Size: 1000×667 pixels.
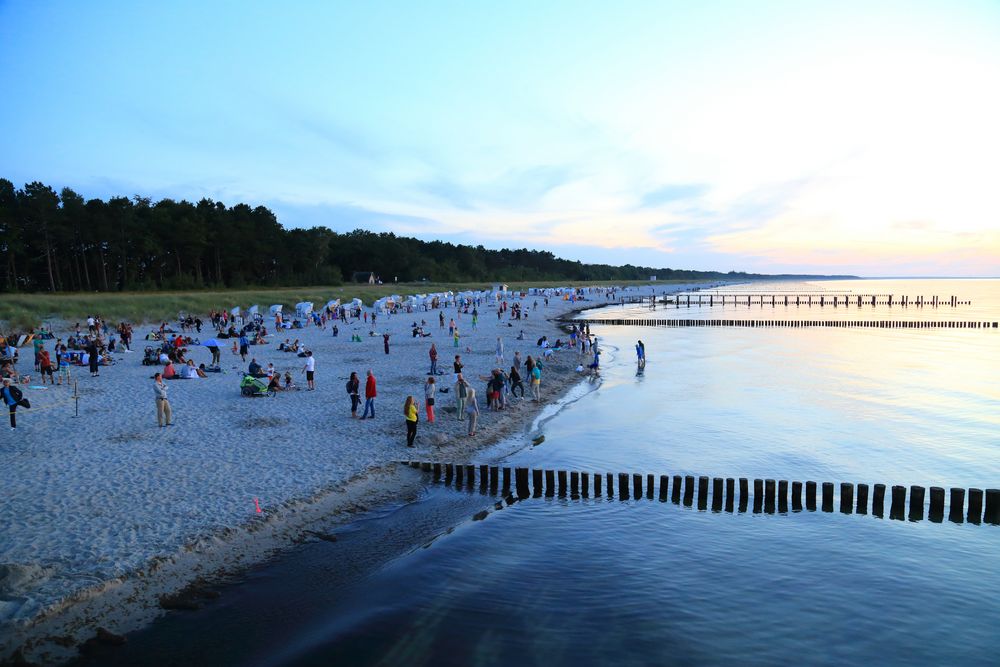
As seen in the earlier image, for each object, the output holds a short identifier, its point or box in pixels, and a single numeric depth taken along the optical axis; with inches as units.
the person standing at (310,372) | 885.2
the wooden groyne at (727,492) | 526.9
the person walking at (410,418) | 627.5
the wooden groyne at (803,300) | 4308.6
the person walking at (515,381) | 941.8
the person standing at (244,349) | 1165.7
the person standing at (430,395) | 716.7
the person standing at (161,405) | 636.1
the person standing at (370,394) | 716.6
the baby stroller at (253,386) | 837.2
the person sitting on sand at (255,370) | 881.5
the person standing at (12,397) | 635.5
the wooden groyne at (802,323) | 2534.4
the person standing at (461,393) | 724.7
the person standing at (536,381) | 933.2
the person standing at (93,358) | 968.3
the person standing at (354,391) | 715.4
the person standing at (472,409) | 697.0
